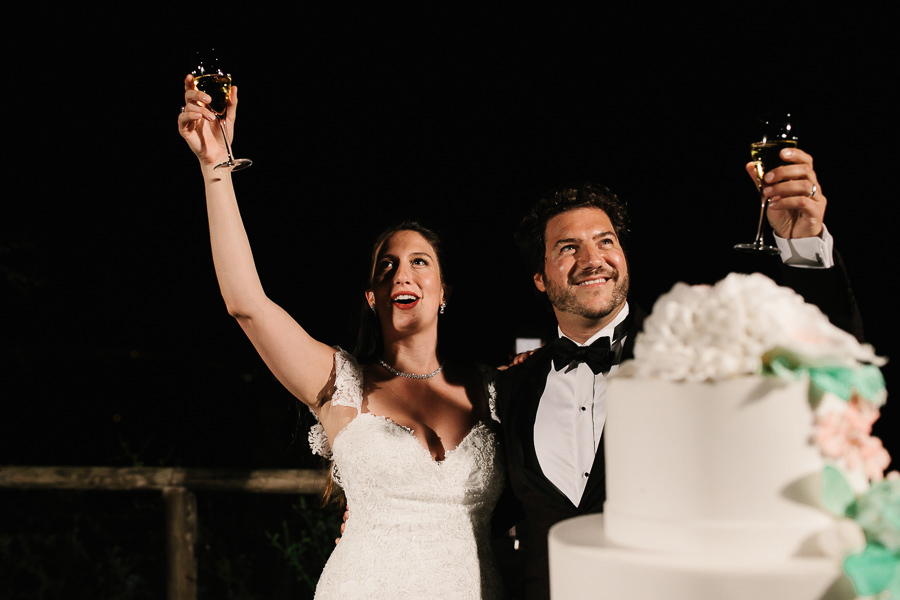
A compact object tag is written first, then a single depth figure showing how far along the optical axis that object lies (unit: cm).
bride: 229
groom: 196
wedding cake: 111
